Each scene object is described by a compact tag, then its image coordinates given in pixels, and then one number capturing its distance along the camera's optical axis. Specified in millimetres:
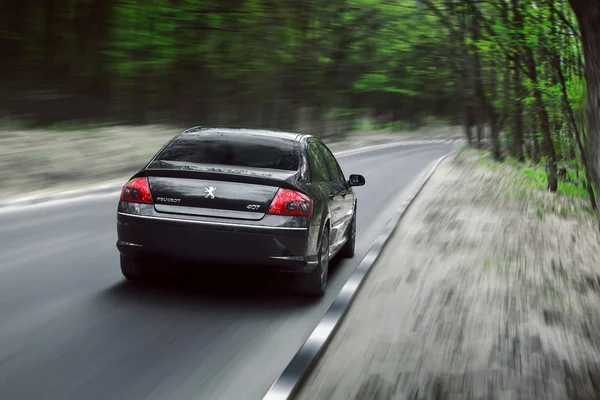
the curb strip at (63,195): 14236
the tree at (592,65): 6688
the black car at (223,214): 6832
